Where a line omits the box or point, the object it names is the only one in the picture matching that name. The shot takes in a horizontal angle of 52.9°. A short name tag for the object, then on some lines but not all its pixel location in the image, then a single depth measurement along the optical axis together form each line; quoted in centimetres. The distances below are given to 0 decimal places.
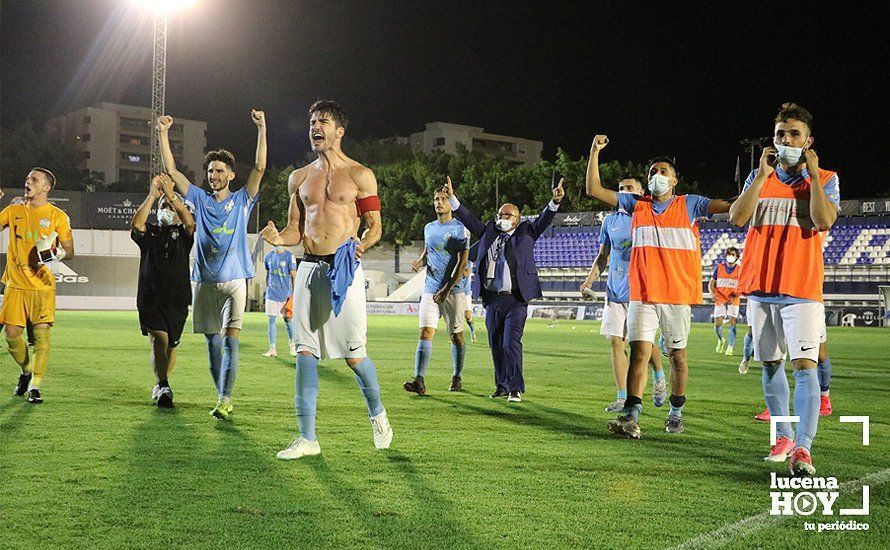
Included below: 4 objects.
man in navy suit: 1014
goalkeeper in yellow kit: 884
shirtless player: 620
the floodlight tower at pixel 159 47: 4484
